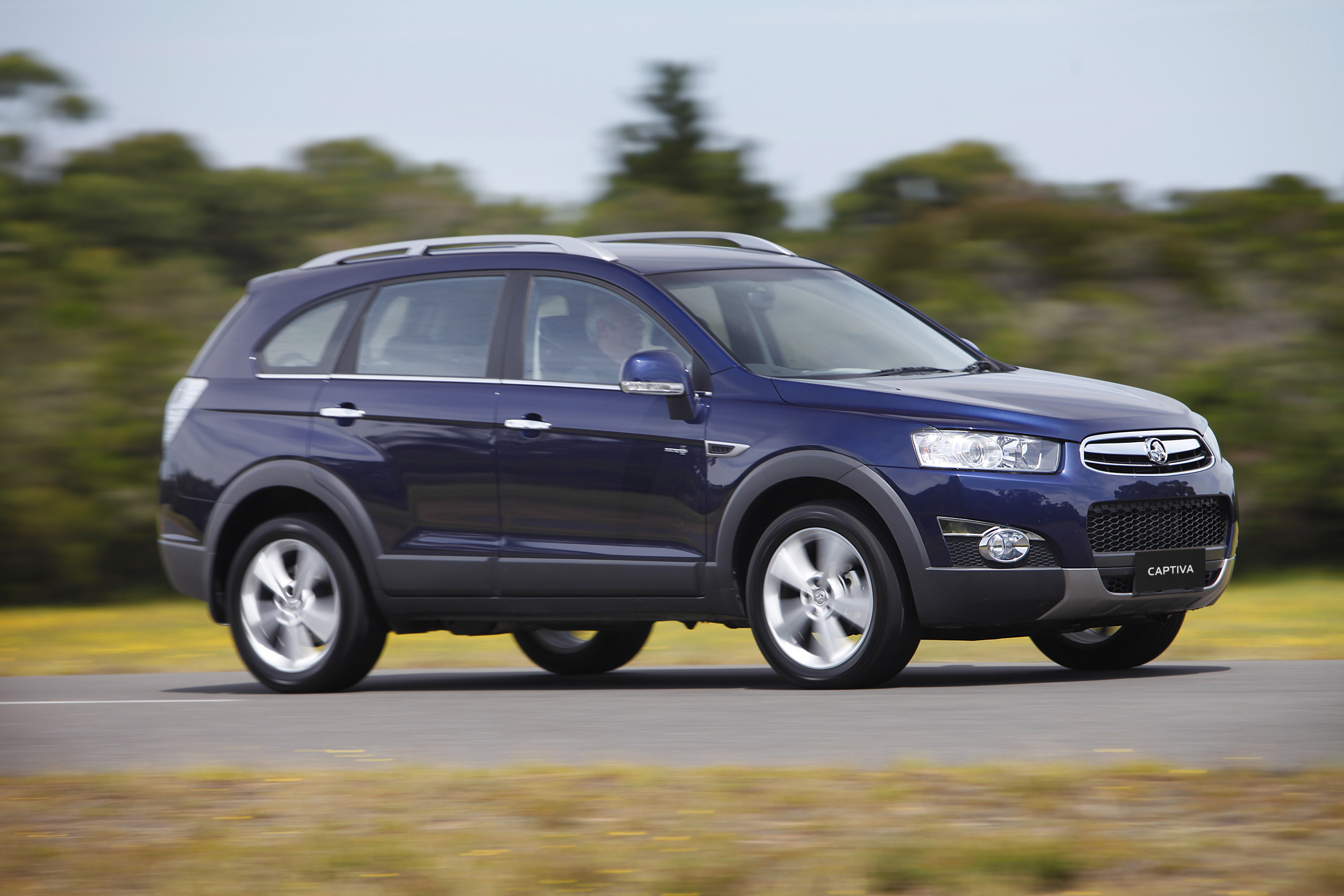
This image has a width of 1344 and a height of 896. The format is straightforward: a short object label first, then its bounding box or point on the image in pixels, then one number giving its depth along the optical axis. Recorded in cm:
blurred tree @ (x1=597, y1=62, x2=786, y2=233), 2556
